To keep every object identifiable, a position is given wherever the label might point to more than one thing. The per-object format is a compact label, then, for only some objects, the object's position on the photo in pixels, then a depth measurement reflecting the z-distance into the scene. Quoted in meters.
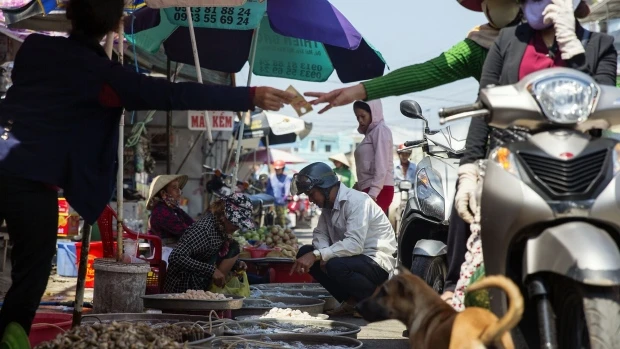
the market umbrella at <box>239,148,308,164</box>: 37.82
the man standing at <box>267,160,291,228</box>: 29.72
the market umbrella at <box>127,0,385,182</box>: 9.19
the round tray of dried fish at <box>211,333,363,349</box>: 6.13
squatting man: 8.57
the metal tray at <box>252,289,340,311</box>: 9.16
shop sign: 14.86
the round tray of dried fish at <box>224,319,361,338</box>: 6.92
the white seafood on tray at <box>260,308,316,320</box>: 7.48
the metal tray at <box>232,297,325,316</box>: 8.04
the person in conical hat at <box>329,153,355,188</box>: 21.88
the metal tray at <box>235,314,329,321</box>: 7.52
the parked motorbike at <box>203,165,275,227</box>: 15.16
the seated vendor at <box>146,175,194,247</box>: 10.16
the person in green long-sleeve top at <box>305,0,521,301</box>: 4.73
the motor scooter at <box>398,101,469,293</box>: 6.44
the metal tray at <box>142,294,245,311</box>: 7.02
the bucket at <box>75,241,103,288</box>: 10.70
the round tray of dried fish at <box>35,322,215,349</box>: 4.32
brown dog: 3.62
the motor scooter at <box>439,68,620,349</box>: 3.54
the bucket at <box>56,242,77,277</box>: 12.39
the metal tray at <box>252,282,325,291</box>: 9.55
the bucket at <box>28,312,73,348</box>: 5.57
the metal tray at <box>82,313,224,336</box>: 6.42
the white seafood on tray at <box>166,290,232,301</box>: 7.14
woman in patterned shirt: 8.08
